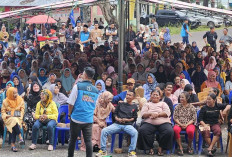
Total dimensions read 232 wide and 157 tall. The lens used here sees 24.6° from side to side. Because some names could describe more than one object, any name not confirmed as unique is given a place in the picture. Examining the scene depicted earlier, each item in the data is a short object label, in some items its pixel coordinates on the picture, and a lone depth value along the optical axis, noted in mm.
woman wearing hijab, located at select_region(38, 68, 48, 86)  13843
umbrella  20516
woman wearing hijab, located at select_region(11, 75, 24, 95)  12172
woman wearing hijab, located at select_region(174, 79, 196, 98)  11670
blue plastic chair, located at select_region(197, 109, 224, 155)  9766
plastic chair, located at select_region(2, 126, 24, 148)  10242
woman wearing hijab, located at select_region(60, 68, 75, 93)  13507
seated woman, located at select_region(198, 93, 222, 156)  9703
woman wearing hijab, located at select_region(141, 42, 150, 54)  18875
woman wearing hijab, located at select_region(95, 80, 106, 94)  11313
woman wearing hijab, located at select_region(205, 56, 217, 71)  15600
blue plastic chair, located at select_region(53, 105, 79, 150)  10109
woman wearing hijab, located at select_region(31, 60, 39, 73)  14730
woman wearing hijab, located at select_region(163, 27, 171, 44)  23878
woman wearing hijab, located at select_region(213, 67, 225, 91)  13117
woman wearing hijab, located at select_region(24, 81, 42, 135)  10664
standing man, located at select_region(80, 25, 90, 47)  19812
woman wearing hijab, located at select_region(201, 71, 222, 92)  12742
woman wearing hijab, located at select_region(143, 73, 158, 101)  11898
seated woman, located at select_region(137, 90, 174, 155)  9656
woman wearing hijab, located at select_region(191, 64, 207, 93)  13680
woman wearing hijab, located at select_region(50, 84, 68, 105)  11273
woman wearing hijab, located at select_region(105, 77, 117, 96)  11867
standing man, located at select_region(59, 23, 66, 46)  22981
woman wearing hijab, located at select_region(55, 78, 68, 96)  12031
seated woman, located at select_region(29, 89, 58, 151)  9984
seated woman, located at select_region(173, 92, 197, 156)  9742
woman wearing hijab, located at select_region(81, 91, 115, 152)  10039
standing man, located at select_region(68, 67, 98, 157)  8273
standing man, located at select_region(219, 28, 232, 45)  20312
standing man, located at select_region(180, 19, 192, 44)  23100
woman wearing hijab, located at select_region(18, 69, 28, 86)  13914
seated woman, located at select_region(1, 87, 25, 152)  10016
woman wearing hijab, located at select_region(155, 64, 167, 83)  13688
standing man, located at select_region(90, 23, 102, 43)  19875
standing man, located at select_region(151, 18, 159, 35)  24853
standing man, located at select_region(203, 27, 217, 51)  21156
